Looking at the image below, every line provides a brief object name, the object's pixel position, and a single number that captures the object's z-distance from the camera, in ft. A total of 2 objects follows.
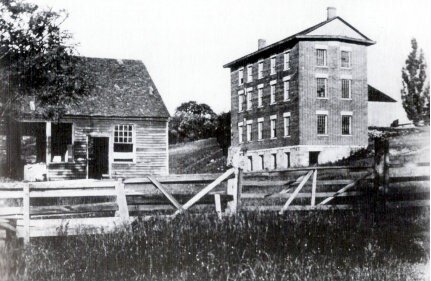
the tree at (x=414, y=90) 155.57
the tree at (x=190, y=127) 222.28
